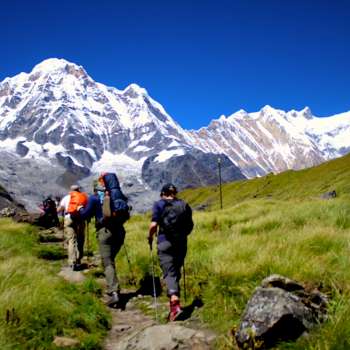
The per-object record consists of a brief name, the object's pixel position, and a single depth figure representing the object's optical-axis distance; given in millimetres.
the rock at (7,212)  42725
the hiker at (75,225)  15484
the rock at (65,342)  7801
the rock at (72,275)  13252
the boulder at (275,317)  6828
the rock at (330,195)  40994
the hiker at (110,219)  11688
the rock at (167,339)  7699
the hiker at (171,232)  10234
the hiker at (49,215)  30125
